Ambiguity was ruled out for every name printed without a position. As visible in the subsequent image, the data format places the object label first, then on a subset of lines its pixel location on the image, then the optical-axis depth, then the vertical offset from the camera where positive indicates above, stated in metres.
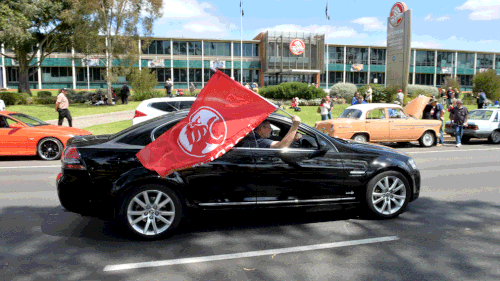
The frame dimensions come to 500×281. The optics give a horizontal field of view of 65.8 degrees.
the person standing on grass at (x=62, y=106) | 15.59 -0.23
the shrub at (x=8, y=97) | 28.80 +0.25
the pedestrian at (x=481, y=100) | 21.52 -0.05
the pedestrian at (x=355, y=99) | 20.27 +0.02
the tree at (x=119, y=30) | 28.02 +5.25
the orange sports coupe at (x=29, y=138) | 10.97 -1.07
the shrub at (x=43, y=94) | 34.78 +0.57
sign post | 25.67 +3.77
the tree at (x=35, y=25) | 28.62 +6.05
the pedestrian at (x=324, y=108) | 17.73 -0.39
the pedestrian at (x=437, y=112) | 15.72 -0.53
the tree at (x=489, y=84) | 33.41 +1.29
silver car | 15.45 -1.11
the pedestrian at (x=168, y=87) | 29.45 +0.99
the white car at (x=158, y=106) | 12.28 -0.20
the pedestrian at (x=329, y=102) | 18.10 -0.12
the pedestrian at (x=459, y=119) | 14.36 -0.74
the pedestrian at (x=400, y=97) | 23.91 +0.14
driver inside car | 4.79 -0.47
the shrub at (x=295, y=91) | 30.70 +0.68
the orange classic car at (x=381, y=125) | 13.36 -0.93
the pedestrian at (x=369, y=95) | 23.60 +0.27
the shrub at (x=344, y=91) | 31.69 +0.72
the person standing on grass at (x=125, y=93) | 30.11 +0.55
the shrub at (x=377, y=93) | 26.72 +0.44
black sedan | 4.45 -0.95
